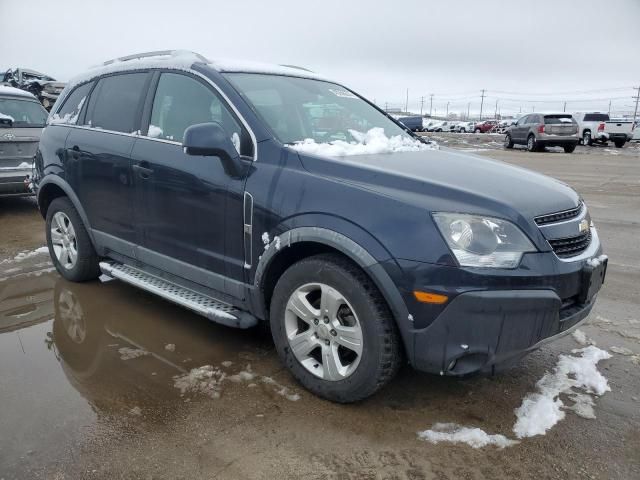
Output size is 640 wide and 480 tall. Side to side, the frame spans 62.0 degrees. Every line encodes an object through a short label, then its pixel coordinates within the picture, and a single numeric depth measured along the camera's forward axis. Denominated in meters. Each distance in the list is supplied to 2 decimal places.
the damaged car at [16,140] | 7.46
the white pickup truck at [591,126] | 25.27
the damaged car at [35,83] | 20.50
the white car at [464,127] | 56.88
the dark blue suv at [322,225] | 2.49
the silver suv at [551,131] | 21.03
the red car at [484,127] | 53.94
